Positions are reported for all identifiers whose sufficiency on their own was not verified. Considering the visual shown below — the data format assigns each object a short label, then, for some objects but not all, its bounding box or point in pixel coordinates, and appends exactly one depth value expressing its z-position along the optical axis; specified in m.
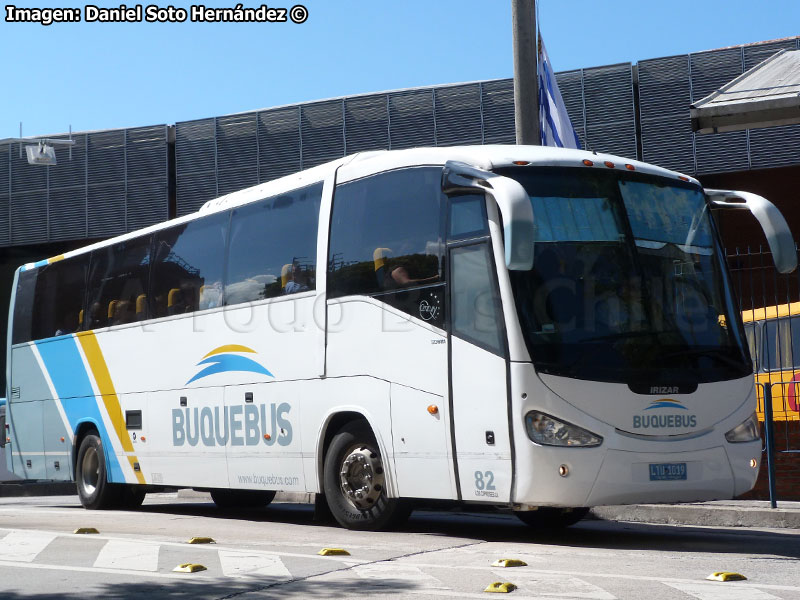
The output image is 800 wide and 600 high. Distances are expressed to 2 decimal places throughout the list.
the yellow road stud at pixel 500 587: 7.21
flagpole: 13.53
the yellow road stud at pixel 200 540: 10.34
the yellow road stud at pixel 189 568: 8.30
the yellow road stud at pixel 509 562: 8.42
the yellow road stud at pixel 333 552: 9.18
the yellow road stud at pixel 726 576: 7.62
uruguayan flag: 15.00
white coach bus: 9.59
